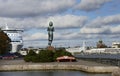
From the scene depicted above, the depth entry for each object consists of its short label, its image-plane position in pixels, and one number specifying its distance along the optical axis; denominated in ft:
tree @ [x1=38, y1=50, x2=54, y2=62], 121.46
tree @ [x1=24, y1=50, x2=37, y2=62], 124.85
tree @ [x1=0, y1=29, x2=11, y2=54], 196.46
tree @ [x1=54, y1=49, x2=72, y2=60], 128.35
